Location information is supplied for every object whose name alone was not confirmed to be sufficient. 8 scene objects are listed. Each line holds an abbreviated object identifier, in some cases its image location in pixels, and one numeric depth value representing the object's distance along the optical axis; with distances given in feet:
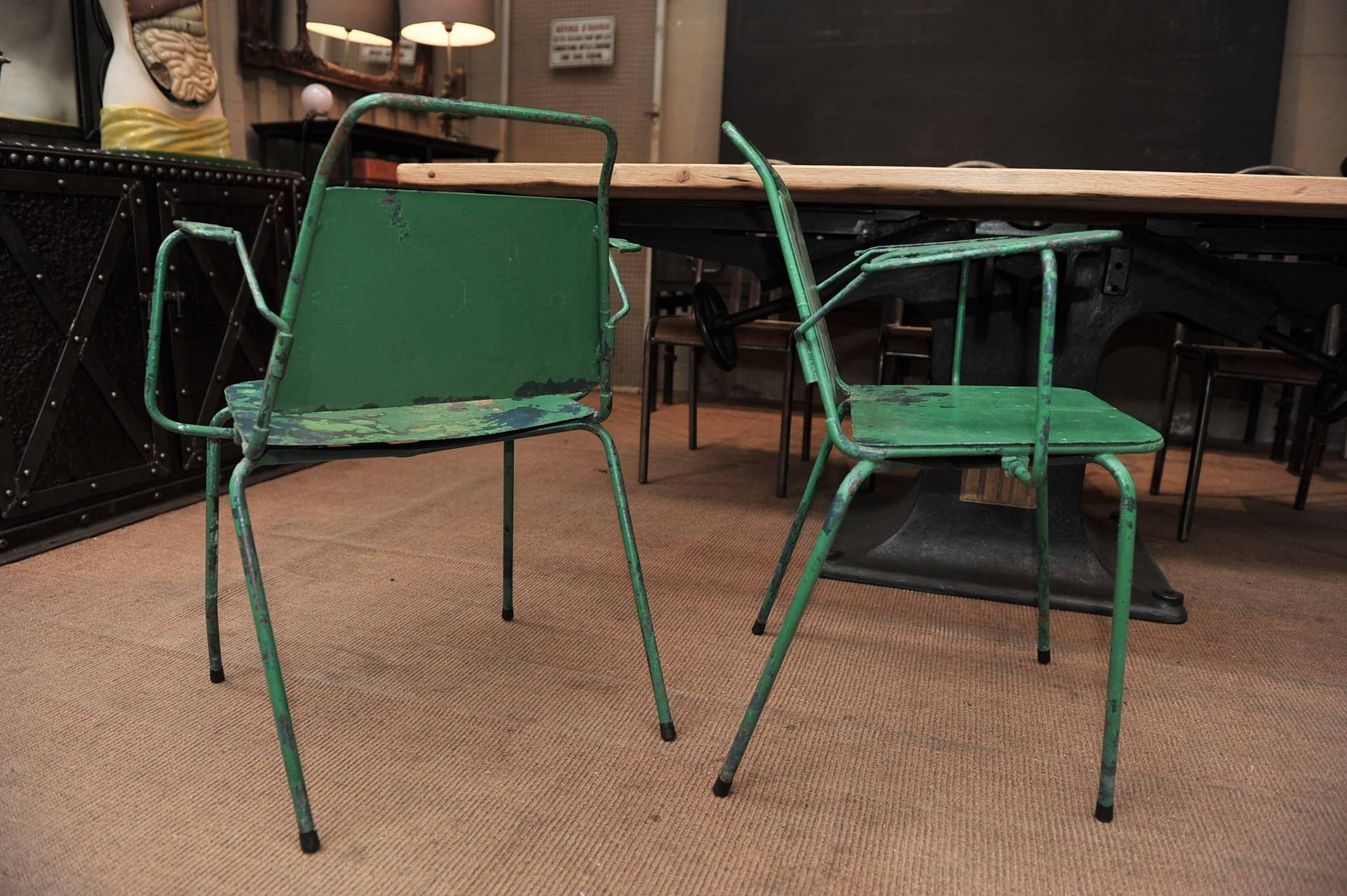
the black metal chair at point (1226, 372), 7.06
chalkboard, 10.94
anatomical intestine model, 7.46
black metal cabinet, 5.89
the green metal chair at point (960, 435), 3.06
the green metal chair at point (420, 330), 2.89
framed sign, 13.28
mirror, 9.84
